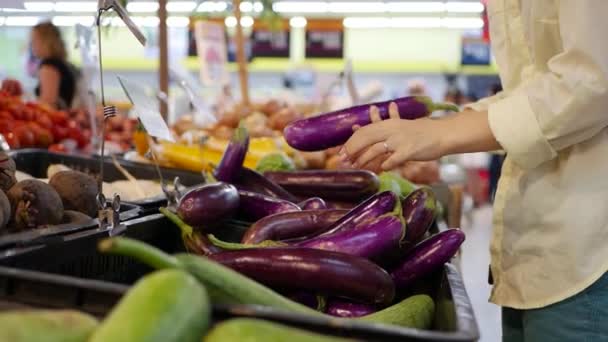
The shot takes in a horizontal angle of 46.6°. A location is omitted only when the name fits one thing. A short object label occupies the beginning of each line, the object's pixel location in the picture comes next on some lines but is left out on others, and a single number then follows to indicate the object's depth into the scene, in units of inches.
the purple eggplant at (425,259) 52.4
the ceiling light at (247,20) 253.3
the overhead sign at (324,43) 343.3
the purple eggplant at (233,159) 73.9
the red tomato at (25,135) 114.1
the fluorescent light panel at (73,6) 199.6
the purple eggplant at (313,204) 63.6
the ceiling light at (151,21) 343.7
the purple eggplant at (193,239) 54.4
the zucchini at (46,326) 26.1
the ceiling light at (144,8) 267.8
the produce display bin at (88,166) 100.6
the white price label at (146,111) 66.1
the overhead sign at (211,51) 164.7
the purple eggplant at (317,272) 45.0
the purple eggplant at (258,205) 64.6
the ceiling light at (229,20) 231.5
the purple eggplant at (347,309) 45.6
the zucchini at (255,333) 27.0
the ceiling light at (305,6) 318.0
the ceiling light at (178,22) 355.5
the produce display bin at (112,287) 31.8
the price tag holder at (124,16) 61.4
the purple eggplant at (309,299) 46.3
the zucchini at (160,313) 25.5
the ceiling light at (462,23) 366.6
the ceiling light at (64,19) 264.4
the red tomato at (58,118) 130.9
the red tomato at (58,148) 122.1
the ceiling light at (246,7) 191.3
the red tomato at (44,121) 124.2
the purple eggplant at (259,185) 71.5
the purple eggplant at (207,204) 58.5
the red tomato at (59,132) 127.8
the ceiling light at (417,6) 310.8
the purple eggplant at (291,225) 55.7
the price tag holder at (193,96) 108.2
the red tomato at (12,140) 109.2
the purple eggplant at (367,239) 49.3
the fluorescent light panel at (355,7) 323.6
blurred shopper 205.6
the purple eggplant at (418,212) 55.0
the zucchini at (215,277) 31.0
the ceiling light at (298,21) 372.4
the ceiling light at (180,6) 296.7
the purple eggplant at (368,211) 52.8
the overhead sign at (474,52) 396.2
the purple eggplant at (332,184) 69.9
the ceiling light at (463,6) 291.5
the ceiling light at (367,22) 390.7
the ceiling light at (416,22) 389.7
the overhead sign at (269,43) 352.5
